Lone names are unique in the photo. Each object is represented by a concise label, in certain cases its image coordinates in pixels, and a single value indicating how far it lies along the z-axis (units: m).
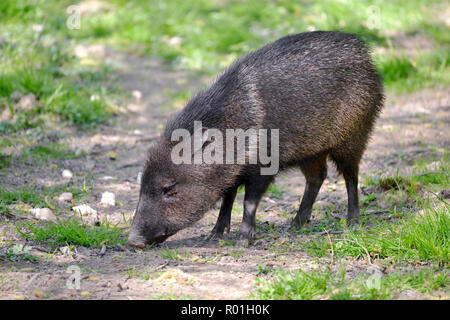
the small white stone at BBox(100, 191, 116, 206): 9.55
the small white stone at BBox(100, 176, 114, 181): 10.64
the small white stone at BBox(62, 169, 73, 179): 10.49
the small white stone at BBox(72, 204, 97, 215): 8.98
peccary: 7.98
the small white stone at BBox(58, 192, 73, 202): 9.48
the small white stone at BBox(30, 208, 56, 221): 8.56
